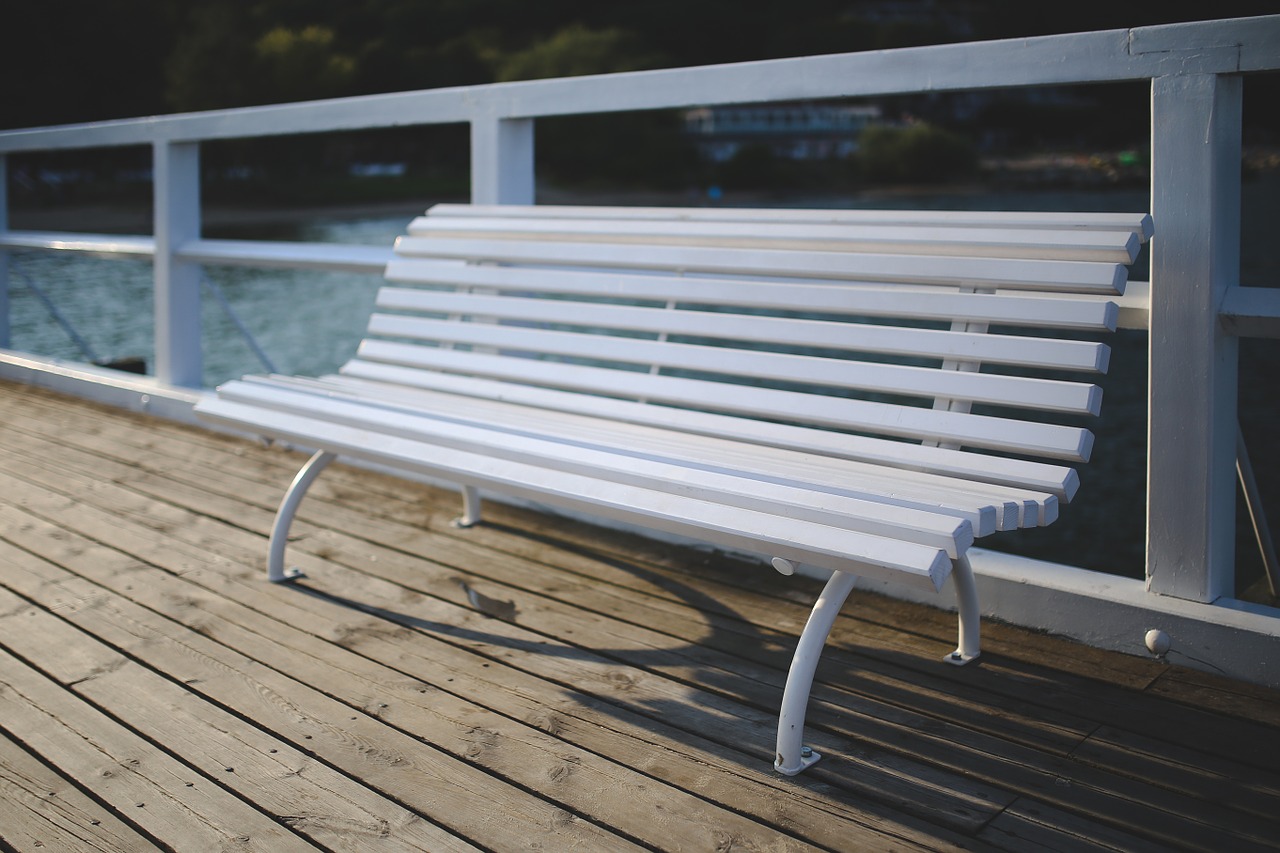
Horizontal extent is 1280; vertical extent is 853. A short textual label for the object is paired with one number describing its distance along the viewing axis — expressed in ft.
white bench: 4.44
